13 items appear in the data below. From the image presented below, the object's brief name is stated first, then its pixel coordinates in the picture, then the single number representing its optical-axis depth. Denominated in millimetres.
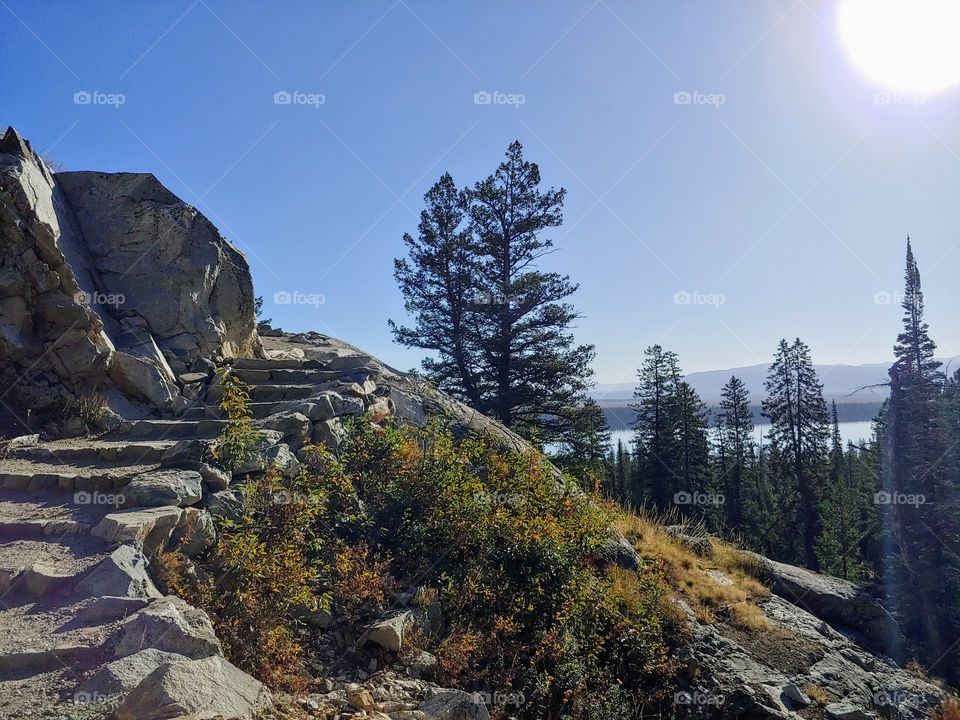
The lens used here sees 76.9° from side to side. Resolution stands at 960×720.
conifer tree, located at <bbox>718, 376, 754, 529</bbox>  40891
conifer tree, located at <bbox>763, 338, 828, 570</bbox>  33844
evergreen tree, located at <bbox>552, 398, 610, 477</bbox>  21825
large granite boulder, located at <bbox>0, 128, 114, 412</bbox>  9023
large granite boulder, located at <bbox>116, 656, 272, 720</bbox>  3822
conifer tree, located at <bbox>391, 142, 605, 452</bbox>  22656
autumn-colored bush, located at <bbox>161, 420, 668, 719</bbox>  5730
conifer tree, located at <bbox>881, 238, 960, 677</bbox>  26703
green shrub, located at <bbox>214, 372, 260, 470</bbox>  7188
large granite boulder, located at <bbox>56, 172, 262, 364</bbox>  11125
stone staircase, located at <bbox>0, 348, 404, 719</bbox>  4219
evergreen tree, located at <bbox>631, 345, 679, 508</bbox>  33344
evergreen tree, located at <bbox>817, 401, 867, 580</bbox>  30938
